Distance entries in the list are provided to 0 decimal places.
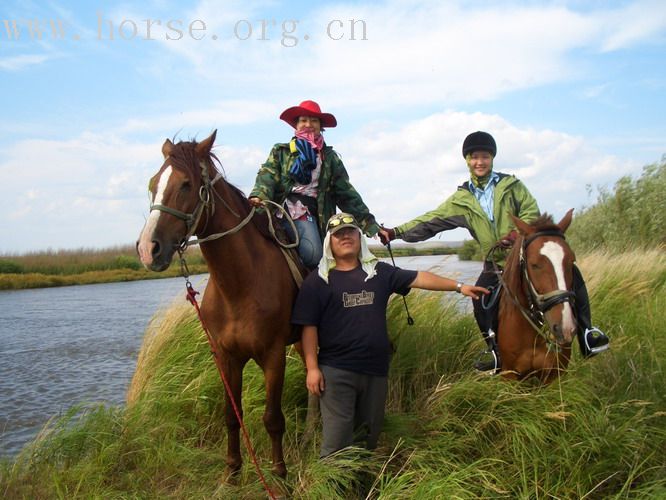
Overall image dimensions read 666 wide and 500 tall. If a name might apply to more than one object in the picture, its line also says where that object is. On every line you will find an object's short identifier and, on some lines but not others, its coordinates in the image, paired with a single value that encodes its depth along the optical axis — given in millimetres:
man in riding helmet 4573
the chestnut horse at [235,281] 3328
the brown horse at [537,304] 3525
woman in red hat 4324
